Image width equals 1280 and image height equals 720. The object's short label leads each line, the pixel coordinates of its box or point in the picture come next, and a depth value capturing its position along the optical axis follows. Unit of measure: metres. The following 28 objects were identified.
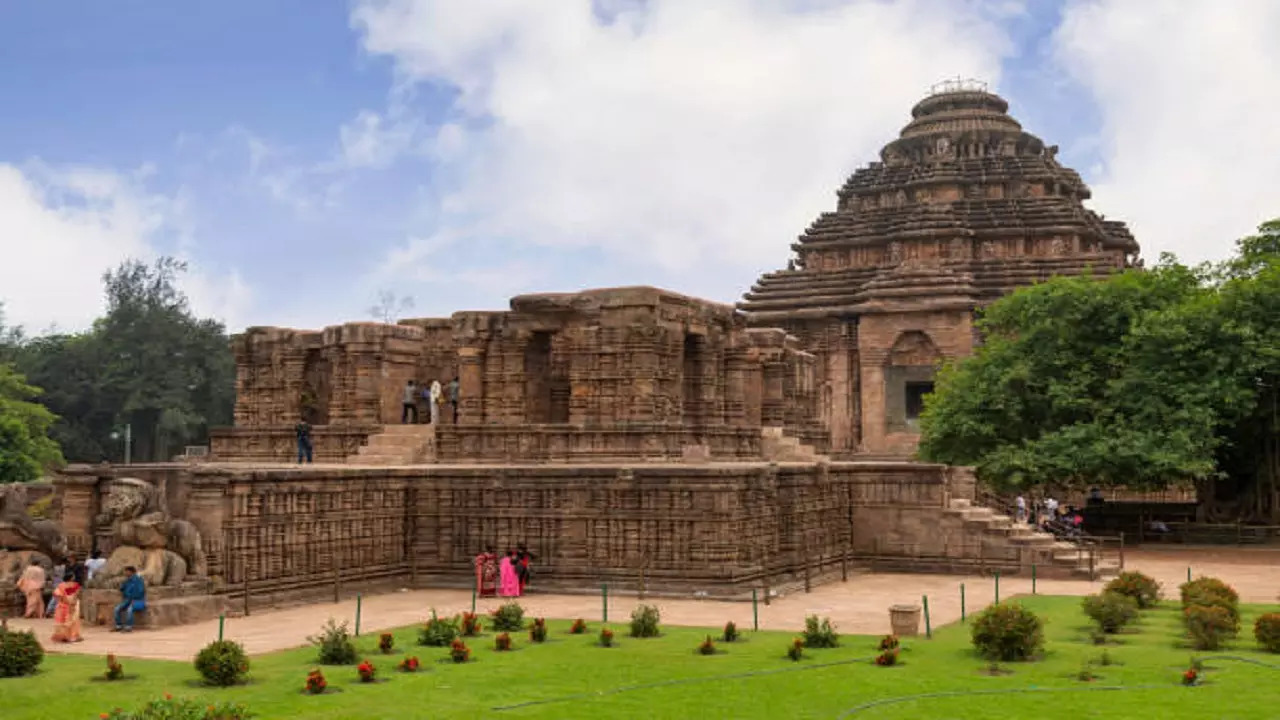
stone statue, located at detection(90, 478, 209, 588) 17.91
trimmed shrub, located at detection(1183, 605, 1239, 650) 15.20
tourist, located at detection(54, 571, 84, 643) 16.05
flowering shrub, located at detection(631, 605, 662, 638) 16.53
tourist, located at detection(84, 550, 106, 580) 18.25
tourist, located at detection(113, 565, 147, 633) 17.09
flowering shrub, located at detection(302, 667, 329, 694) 12.74
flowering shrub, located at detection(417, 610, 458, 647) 15.87
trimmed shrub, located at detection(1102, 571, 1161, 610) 18.97
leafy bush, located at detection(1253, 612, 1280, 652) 14.91
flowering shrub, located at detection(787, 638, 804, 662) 14.69
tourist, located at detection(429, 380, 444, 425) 28.42
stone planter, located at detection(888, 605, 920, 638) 16.55
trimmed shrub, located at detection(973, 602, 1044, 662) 14.43
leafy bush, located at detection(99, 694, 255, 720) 9.96
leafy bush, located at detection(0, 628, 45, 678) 13.66
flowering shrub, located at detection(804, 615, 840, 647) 15.53
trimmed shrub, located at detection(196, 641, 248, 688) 13.12
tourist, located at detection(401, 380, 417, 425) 29.42
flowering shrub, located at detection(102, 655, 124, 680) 13.41
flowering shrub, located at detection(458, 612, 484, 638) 16.56
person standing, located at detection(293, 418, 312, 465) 26.95
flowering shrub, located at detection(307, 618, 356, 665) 14.53
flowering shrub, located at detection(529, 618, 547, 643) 16.25
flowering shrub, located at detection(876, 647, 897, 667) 14.18
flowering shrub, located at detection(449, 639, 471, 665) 14.62
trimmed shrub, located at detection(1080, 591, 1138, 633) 16.62
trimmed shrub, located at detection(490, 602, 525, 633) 17.22
